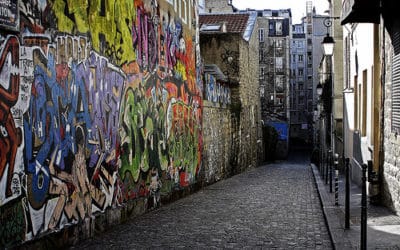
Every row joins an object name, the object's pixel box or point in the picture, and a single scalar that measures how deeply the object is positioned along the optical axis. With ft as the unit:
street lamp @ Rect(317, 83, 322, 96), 111.59
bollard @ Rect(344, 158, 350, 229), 32.11
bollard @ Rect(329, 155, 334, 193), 56.50
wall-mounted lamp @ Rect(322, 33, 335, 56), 62.59
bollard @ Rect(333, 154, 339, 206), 44.13
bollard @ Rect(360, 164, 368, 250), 23.62
